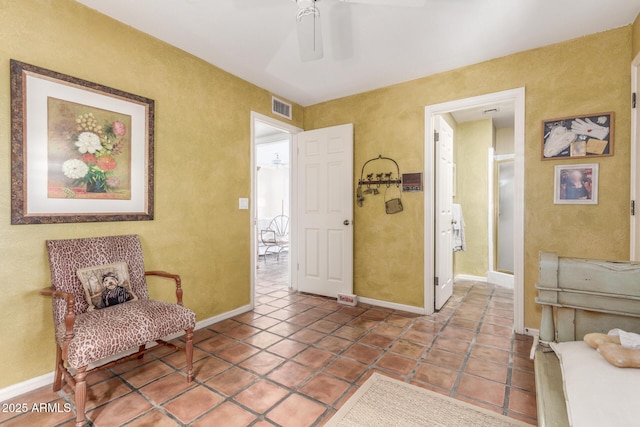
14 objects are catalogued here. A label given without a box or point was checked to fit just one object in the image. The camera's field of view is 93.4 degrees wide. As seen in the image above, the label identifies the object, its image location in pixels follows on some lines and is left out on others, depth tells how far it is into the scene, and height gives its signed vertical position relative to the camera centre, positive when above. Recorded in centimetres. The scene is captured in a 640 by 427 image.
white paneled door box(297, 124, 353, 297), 376 +1
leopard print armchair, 156 -62
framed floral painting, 186 +43
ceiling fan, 174 +113
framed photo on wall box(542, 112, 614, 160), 242 +63
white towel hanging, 434 -25
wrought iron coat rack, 348 +37
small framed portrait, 247 +23
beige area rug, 162 -113
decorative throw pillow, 192 -49
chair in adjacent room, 681 -60
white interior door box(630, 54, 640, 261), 221 +36
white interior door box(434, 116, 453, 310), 337 +0
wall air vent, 372 +132
